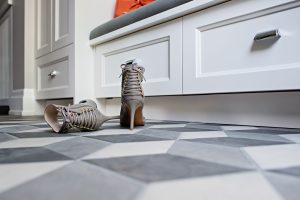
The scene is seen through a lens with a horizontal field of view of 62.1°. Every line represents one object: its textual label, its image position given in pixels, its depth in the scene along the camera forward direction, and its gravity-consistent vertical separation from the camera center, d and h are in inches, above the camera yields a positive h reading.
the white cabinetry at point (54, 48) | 60.4 +13.6
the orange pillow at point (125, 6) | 61.1 +23.0
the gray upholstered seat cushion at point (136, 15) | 43.4 +16.4
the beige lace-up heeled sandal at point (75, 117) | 27.7 -2.0
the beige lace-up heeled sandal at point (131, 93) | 32.7 +0.8
